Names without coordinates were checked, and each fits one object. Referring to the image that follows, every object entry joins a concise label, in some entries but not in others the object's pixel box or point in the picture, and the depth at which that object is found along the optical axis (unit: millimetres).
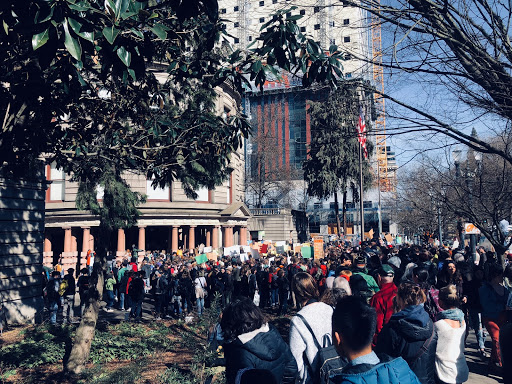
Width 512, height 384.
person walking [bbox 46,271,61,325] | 13478
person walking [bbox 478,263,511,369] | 7523
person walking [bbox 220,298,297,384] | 3568
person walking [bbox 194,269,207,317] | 14805
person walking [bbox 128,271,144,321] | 14281
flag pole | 24128
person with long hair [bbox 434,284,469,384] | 4668
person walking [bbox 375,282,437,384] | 4230
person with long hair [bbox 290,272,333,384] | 3996
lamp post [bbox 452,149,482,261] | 10377
